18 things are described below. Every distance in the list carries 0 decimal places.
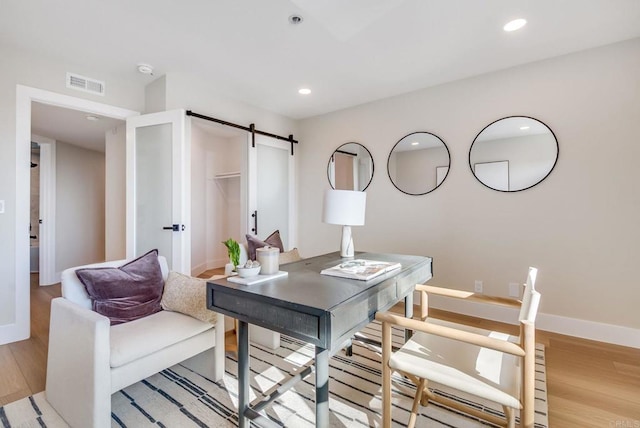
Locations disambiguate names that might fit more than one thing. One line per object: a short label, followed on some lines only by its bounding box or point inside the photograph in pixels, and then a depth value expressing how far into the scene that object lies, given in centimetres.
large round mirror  273
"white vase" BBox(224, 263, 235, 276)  227
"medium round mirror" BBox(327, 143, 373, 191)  387
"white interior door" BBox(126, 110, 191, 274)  300
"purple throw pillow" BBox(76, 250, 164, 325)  174
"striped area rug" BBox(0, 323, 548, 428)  157
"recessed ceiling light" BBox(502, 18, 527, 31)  216
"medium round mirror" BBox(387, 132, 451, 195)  330
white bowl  144
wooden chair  110
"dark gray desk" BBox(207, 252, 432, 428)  109
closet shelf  515
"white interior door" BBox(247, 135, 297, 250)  391
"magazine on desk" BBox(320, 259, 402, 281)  150
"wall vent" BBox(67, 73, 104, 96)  282
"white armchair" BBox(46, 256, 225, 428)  139
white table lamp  198
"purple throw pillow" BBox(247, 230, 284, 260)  258
